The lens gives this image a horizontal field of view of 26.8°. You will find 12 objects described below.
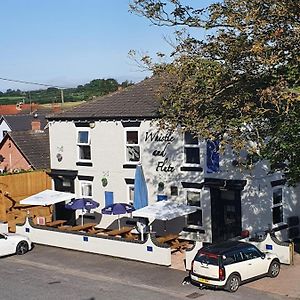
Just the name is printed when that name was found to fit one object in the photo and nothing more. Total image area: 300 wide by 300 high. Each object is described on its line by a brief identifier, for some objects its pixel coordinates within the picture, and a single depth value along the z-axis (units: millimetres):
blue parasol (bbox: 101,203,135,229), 25891
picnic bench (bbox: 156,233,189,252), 24344
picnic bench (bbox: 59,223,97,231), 26806
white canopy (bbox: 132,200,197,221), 24078
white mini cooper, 18672
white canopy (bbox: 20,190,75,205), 28127
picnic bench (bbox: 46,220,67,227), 28477
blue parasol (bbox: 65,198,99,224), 27469
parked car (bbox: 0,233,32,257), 24750
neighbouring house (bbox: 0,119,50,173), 34406
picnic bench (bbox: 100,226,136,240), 25770
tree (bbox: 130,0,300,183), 17188
